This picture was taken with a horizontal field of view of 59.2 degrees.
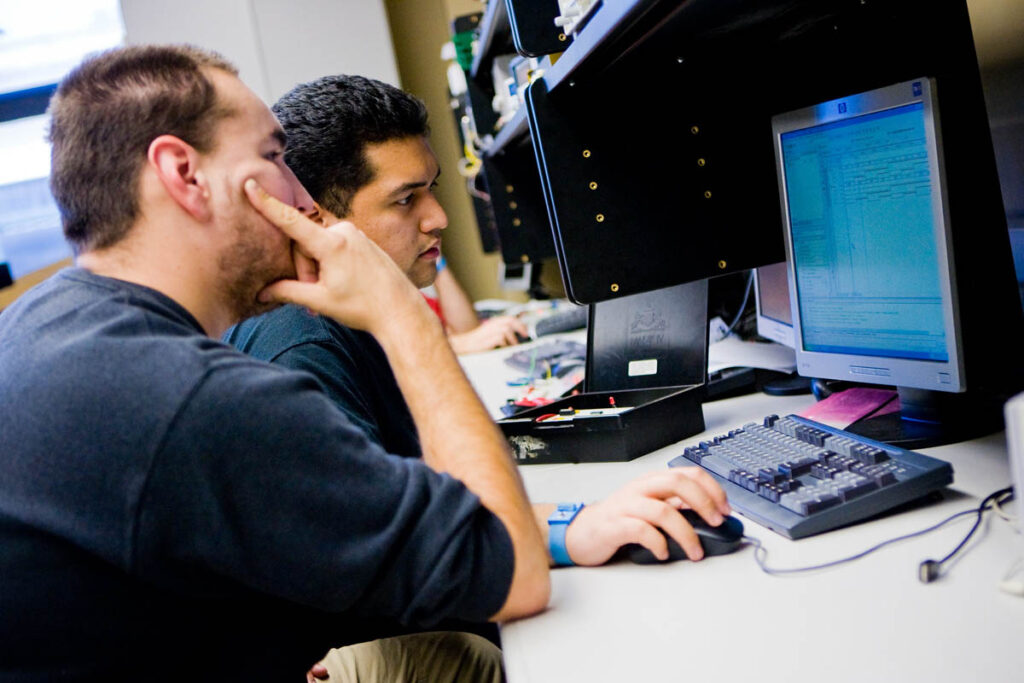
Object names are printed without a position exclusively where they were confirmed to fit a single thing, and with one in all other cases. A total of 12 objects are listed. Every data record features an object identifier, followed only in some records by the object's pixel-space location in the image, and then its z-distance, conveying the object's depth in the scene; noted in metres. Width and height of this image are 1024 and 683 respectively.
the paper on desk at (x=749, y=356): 1.62
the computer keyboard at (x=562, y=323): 2.71
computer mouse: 0.86
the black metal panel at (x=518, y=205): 2.58
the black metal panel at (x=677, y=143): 1.30
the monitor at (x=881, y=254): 1.01
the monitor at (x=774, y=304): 1.53
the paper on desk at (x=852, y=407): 1.18
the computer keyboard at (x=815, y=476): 0.87
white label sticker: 1.56
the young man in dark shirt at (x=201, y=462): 0.73
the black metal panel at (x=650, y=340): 1.51
